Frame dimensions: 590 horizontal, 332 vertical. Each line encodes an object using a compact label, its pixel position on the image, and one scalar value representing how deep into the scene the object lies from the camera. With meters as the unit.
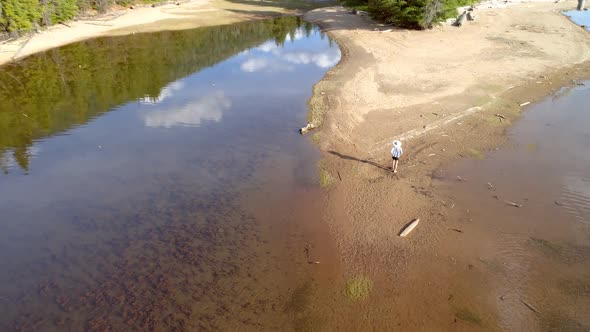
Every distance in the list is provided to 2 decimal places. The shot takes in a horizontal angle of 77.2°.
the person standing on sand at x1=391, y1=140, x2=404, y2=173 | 19.28
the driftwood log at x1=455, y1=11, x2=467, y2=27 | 50.59
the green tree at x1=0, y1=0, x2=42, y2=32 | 43.75
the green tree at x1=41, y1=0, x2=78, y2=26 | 51.38
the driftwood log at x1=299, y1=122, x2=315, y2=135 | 25.47
